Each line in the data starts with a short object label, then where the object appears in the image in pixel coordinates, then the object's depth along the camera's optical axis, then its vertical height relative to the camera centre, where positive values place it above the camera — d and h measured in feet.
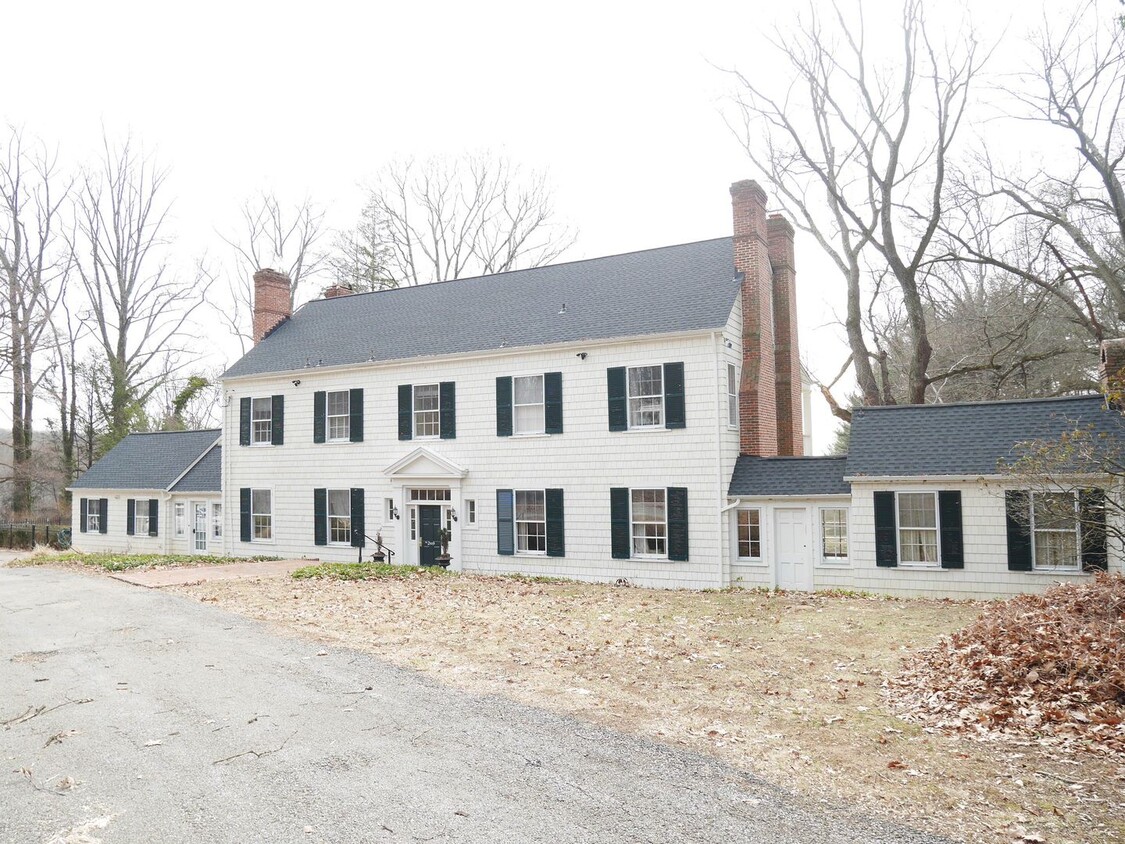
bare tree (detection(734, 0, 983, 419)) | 69.51 +26.67
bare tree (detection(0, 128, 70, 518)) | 109.70 +24.83
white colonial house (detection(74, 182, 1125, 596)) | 51.85 +0.93
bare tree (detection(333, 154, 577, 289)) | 125.59 +36.23
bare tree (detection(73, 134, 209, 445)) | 121.08 +29.31
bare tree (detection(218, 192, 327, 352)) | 131.34 +37.68
